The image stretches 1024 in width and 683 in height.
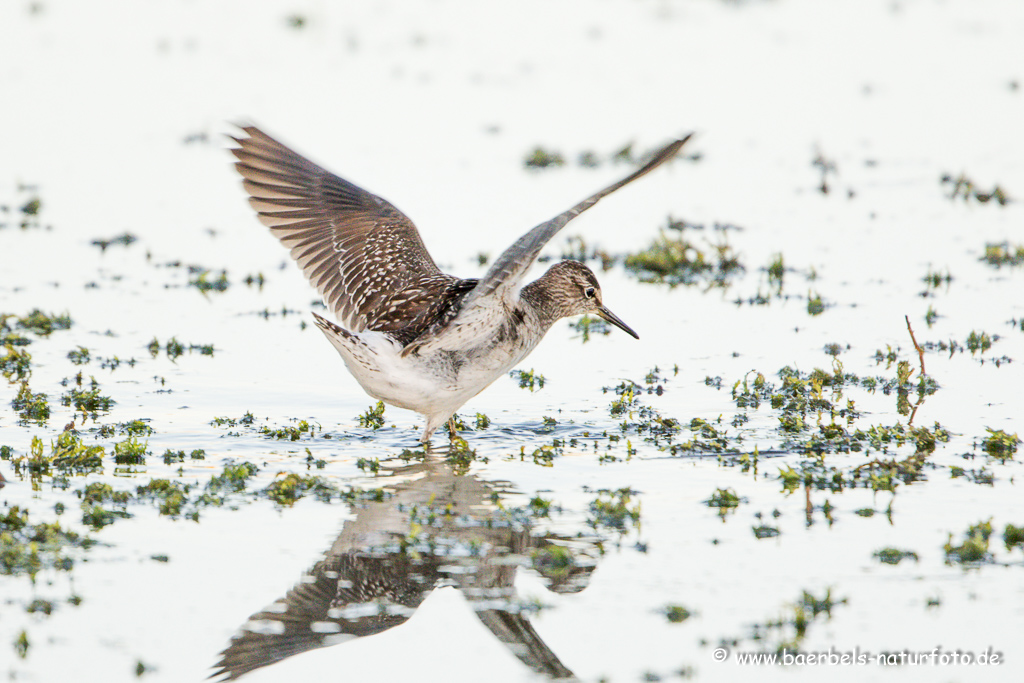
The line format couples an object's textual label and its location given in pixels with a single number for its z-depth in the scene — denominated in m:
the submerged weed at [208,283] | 19.08
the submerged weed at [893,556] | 10.41
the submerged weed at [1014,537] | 10.65
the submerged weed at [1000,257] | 20.11
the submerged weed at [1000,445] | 13.08
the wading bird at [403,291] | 12.16
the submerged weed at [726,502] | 11.67
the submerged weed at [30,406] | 13.69
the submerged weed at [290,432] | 13.60
